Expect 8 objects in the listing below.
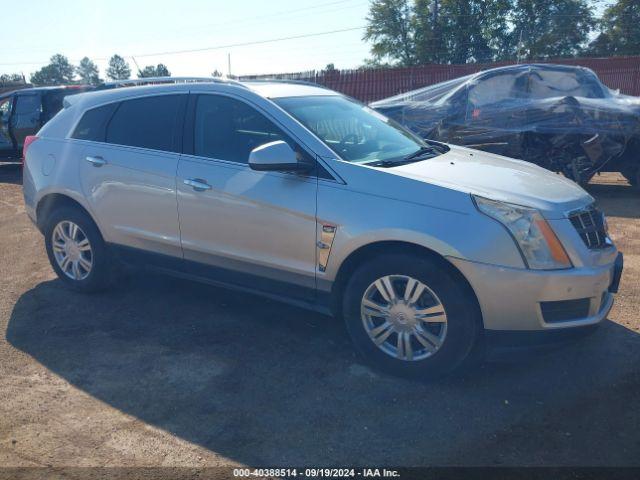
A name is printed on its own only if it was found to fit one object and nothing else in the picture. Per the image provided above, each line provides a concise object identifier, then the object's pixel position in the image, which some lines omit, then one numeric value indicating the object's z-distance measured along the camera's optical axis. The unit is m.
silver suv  3.45
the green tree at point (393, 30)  41.62
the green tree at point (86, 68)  86.84
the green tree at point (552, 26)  38.78
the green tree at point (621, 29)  36.88
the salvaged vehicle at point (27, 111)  12.97
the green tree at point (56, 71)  76.98
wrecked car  8.48
